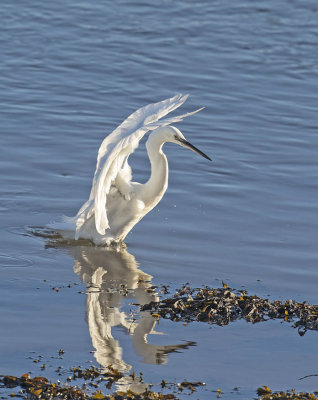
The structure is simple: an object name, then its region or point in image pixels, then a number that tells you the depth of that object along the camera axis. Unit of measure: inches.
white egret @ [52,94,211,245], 766.5
